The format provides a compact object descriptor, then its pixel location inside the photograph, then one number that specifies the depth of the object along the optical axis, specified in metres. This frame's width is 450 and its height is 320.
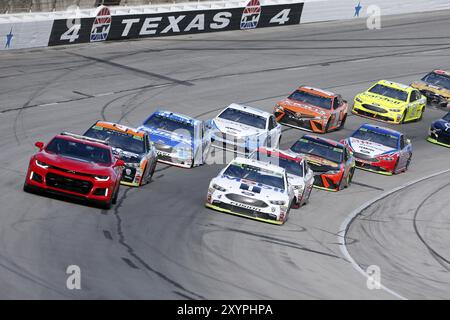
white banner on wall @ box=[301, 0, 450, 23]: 53.19
